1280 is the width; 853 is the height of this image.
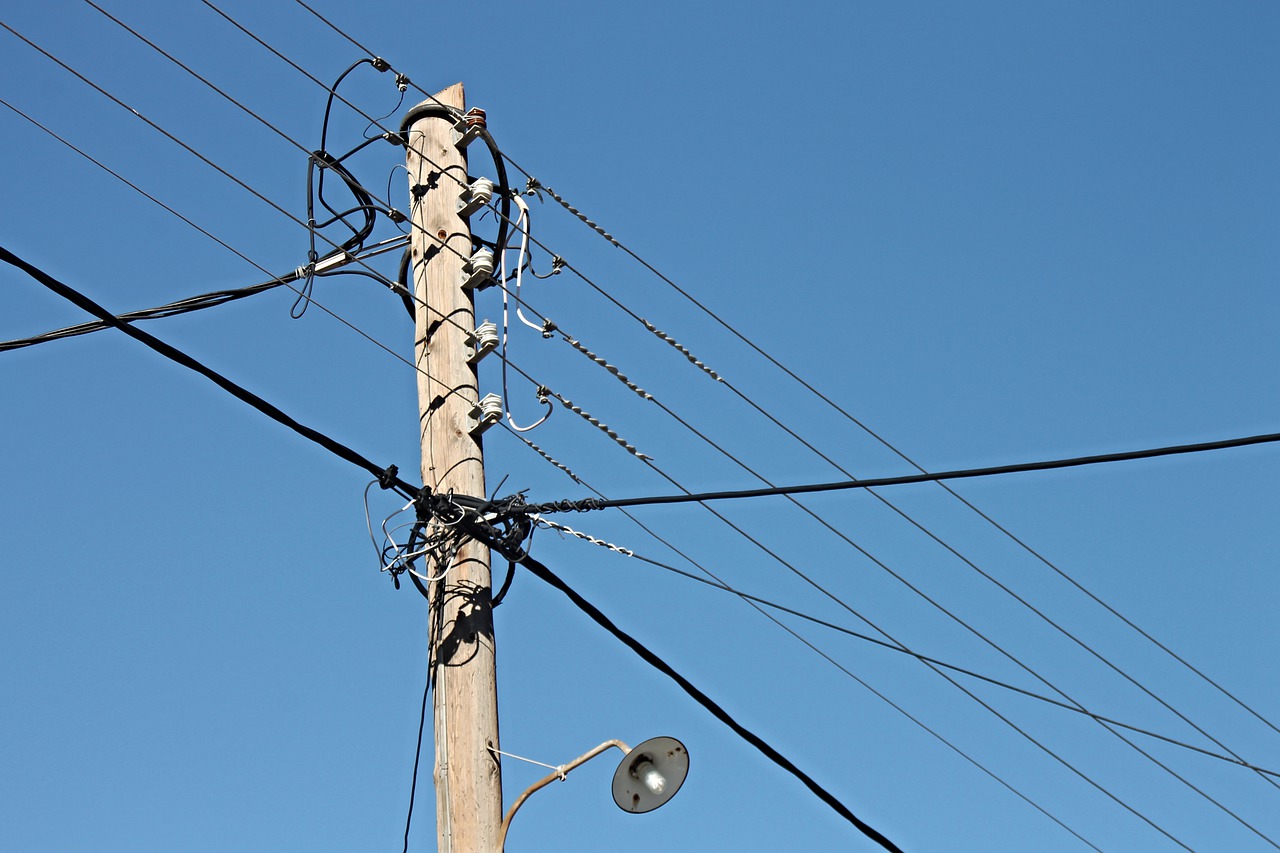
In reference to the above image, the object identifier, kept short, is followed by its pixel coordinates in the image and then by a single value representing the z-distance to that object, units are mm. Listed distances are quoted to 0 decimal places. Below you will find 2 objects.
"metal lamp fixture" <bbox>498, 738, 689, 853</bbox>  7484
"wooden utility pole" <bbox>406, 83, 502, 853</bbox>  7109
